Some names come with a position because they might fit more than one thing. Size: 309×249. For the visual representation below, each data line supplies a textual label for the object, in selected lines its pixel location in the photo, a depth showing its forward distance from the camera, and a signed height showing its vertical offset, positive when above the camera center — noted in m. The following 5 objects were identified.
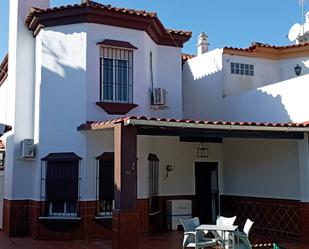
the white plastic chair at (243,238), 11.48 -1.63
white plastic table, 11.25 -1.39
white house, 14.70 +1.24
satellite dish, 23.42 +7.45
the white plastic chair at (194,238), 11.44 -1.65
